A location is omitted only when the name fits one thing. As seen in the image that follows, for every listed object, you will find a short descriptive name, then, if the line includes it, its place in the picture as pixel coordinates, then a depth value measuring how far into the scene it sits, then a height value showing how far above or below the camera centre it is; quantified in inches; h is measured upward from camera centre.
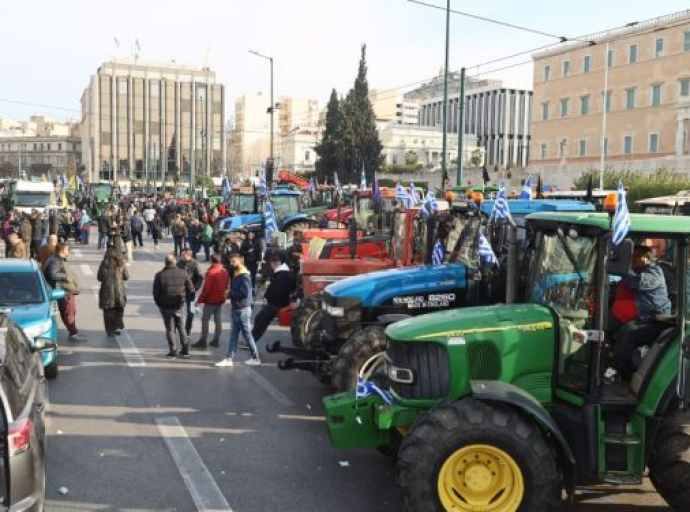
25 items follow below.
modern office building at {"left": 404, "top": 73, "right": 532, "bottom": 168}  5767.7 +542.9
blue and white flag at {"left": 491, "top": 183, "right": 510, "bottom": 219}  300.8 -8.4
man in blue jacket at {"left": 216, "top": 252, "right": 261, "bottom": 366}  431.8 -75.1
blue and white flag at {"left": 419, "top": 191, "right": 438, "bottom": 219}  408.2 -11.0
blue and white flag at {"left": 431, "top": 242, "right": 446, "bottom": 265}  381.1 -34.6
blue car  378.0 -65.0
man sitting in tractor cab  222.7 -35.7
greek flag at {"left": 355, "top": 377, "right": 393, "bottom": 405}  238.5 -66.4
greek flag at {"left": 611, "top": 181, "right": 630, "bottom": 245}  201.6 -9.1
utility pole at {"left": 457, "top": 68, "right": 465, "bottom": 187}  919.7 +86.3
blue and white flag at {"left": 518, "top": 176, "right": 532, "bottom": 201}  540.1 -4.1
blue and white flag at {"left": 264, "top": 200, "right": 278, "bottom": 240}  770.8 -38.3
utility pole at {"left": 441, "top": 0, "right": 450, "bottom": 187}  915.4 +121.9
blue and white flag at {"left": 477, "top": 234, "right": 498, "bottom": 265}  317.1 -26.9
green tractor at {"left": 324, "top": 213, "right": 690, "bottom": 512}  205.5 -60.7
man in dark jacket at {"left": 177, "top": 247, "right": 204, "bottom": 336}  498.6 -62.7
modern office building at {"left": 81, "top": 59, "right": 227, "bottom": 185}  5191.9 +457.3
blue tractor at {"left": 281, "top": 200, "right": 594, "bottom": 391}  319.6 -50.9
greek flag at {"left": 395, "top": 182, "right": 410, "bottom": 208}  507.0 -7.5
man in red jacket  470.0 -69.9
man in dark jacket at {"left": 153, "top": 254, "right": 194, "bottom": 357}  451.8 -70.3
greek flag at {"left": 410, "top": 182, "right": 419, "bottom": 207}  497.3 -8.4
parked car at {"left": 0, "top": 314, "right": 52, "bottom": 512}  183.5 -65.3
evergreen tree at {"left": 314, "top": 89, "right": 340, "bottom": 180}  3080.7 +166.1
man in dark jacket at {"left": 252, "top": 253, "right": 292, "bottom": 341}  457.4 -69.1
